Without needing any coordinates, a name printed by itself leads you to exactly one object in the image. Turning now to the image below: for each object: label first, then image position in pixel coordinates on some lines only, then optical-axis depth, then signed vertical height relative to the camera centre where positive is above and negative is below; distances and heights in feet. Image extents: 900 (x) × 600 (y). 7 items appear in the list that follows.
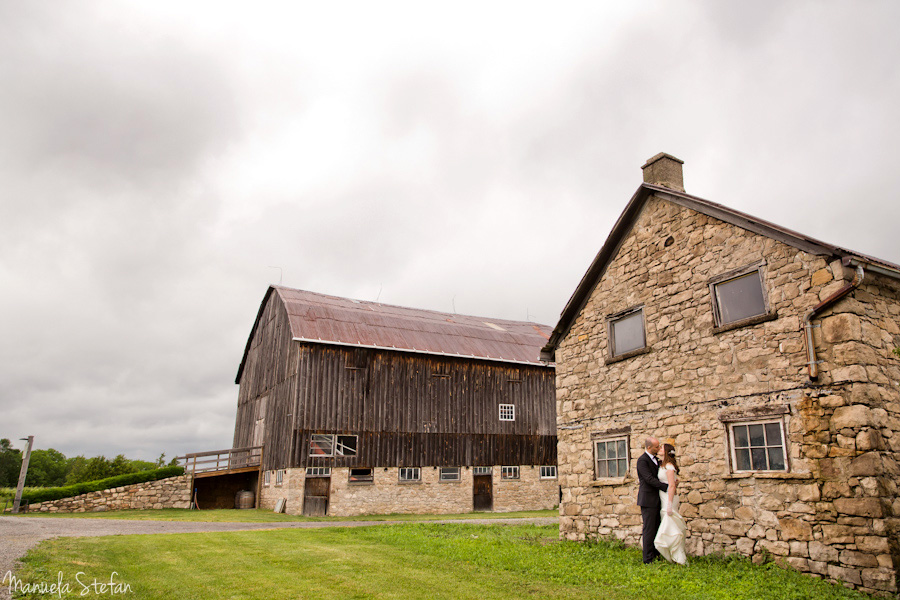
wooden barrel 94.89 -7.66
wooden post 81.04 -3.57
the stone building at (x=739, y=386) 27.86 +4.18
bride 31.65 -3.91
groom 32.83 -2.33
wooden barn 84.94 +6.11
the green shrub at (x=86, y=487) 82.17 -5.37
